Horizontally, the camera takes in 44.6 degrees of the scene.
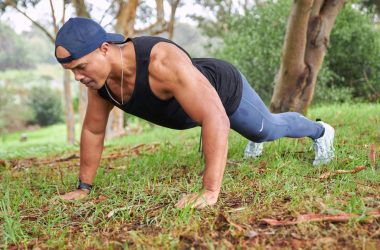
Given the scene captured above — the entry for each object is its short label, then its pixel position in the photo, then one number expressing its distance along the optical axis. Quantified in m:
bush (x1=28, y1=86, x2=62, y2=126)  35.84
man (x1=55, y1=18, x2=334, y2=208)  2.44
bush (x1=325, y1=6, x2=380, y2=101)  12.34
